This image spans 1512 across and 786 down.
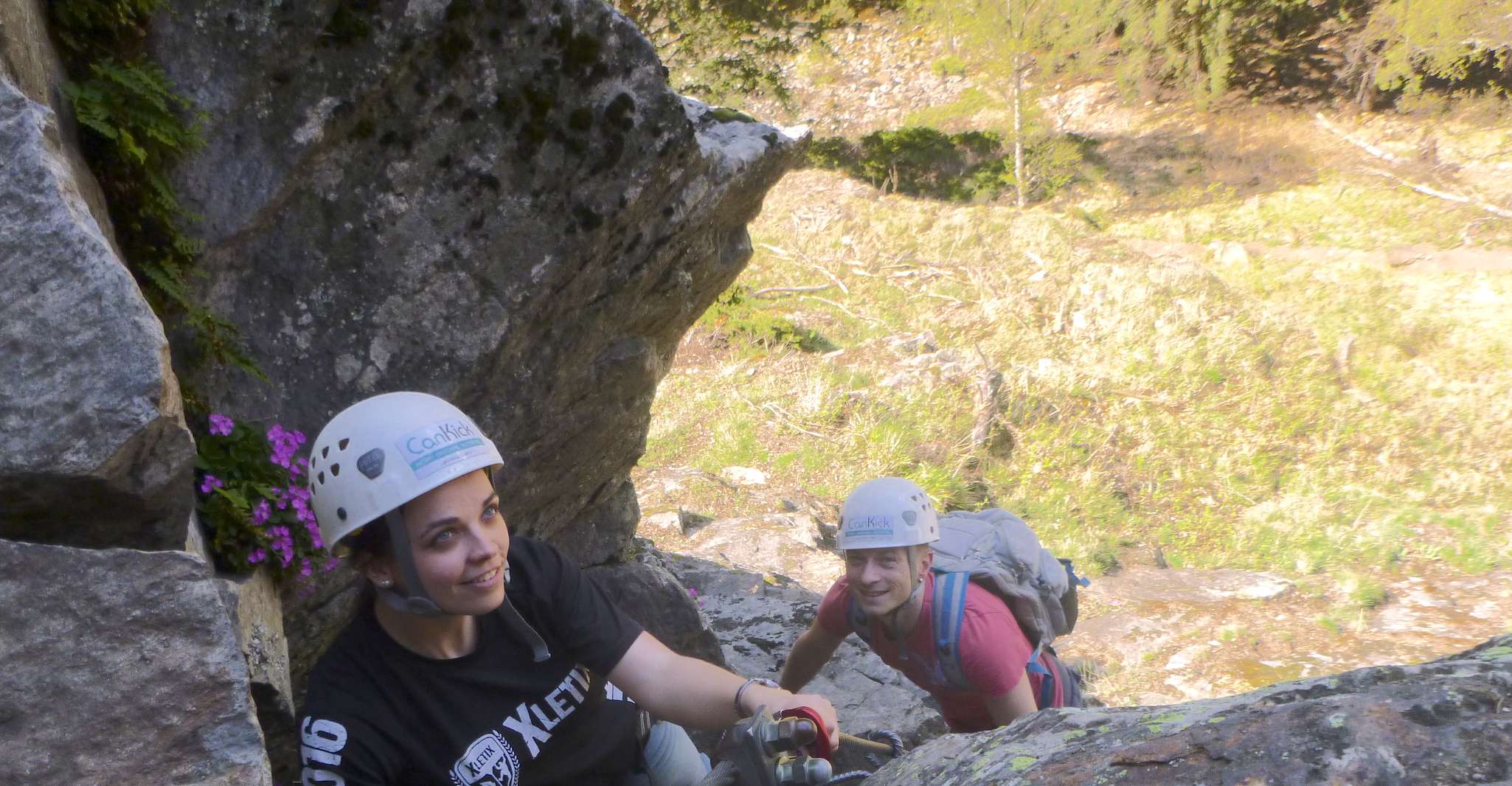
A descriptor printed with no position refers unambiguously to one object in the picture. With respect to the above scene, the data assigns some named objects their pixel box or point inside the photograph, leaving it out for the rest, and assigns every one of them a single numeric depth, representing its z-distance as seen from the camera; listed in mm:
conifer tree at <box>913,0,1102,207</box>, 21453
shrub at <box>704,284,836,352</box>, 14719
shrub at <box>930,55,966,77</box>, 25688
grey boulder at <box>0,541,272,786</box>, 1921
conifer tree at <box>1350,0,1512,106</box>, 17531
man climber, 3551
